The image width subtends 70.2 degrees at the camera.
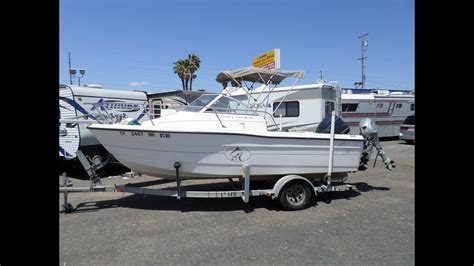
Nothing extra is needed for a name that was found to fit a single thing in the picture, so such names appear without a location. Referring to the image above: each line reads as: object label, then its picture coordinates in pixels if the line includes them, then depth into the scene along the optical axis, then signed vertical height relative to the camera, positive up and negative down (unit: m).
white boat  5.48 -0.24
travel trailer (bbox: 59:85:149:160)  8.45 +0.44
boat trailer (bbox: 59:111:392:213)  5.52 -1.00
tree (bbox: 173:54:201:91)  37.59 +7.06
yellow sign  20.14 +4.60
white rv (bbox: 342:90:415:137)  16.58 +1.26
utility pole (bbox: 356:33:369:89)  40.22 +8.98
